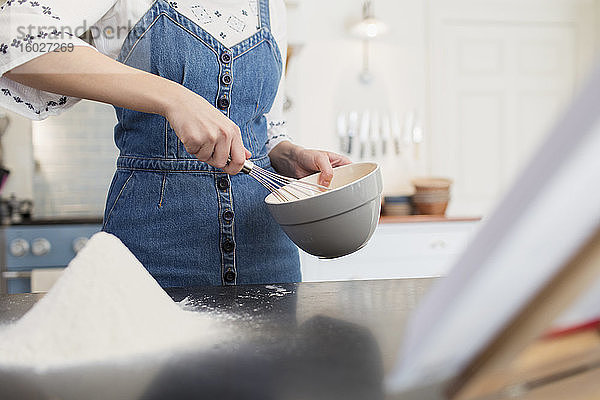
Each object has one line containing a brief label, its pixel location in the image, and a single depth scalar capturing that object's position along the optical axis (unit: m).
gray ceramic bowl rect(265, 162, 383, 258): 0.64
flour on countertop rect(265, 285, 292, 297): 0.58
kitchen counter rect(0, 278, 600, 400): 0.23
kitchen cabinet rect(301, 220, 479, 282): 2.18
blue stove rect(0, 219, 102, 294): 1.83
